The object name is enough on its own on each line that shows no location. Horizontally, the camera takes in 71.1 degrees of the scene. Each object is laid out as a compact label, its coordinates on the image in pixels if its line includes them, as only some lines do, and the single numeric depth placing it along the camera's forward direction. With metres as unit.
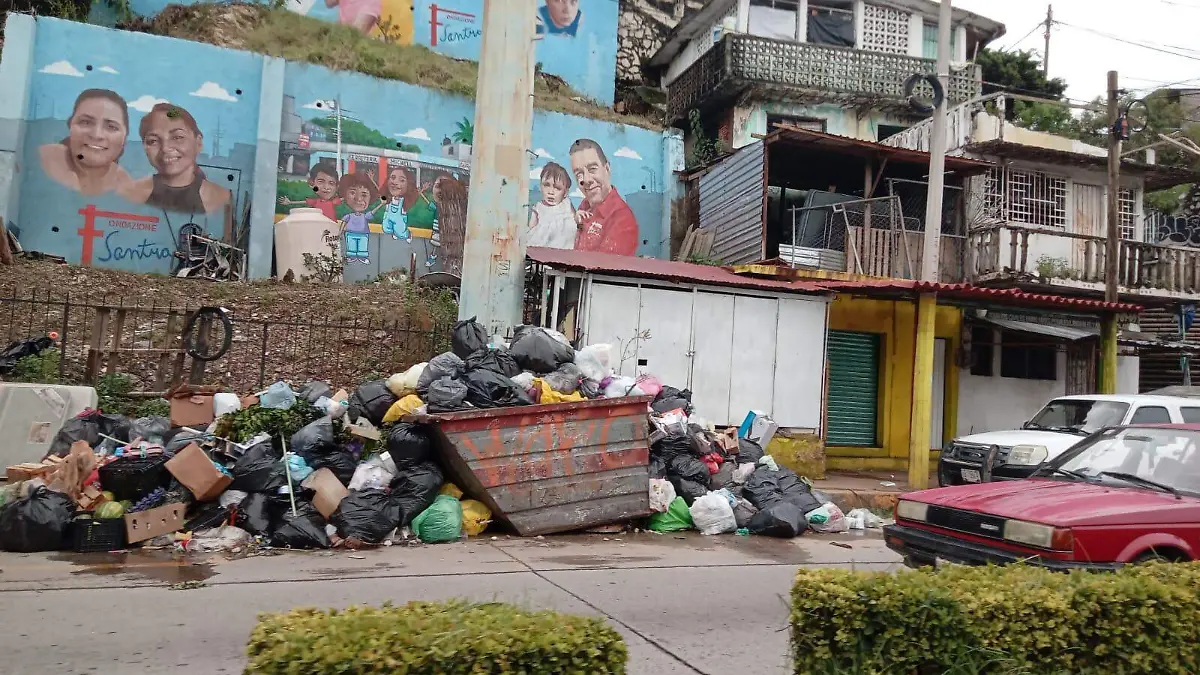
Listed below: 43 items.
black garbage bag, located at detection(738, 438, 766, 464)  9.95
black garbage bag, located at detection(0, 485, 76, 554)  6.71
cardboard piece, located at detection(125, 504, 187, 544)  6.95
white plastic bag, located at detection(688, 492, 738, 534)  8.66
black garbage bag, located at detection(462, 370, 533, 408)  8.12
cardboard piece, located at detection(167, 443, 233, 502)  7.30
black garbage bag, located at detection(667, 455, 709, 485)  9.05
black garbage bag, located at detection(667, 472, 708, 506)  8.96
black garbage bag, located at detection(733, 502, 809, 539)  8.60
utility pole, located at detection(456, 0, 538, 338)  11.17
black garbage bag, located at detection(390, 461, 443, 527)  7.66
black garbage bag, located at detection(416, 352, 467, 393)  8.41
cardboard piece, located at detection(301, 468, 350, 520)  7.50
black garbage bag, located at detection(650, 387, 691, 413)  9.74
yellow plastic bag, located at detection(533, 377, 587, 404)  8.52
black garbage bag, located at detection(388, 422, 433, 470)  7.75
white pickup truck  9.48
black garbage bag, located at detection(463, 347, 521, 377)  8.73
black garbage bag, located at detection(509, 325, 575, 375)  9.21
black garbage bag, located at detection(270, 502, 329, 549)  7.23
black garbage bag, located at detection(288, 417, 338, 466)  7.96
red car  4.57
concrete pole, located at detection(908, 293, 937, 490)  11.72
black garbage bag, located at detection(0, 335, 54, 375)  9.62
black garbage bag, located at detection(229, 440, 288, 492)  7.50
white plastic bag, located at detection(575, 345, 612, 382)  9.42
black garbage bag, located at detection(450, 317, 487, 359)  9.37
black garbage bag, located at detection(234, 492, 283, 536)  7.33
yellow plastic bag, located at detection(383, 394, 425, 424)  8.02
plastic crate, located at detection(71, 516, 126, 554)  6.82
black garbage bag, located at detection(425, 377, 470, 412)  7.83
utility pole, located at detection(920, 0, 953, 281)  13.95
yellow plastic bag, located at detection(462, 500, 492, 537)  7.83
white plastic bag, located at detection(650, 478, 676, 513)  8.62
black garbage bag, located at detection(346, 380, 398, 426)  8.26
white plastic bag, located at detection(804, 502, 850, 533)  9.19
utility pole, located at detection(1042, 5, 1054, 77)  29.81
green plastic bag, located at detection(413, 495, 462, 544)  7.64
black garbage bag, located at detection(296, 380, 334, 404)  8.86
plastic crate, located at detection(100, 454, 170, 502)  7.29
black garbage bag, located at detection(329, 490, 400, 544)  7.38
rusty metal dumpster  7.62
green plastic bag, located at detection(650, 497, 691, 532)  8.66
